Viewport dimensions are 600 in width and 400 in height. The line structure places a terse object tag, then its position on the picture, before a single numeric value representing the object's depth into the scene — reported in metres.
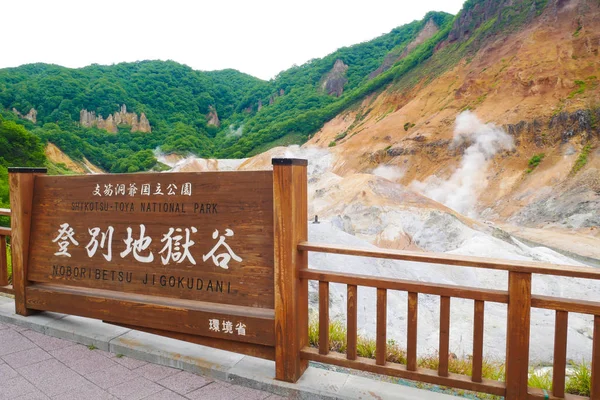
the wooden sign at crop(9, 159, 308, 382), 2.42
